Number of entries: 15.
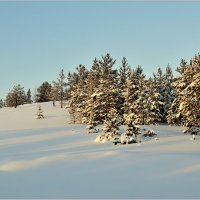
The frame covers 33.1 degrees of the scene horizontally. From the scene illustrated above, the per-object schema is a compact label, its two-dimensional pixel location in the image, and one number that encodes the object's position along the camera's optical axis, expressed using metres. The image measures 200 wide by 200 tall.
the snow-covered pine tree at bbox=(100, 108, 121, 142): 34.00
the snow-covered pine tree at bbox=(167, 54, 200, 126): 36.41
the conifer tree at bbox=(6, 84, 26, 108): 105.56
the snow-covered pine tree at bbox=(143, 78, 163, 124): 51.81
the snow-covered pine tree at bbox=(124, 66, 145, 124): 49.19
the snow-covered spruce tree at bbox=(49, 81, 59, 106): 94.14
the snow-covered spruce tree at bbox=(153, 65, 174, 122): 60.62
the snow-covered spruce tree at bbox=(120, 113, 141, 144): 32.28
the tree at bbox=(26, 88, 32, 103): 141.00
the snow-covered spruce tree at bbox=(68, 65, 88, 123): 59.03
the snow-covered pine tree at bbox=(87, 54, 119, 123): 47.34
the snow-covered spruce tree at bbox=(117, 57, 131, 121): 53.88
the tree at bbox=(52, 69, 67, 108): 92.81
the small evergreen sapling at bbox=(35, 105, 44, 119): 72.93
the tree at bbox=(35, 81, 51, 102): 116.69
